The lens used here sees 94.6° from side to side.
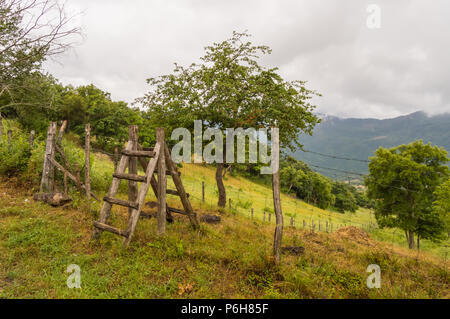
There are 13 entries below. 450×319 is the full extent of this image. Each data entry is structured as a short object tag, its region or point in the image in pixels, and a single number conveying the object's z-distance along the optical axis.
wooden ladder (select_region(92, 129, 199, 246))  5.49
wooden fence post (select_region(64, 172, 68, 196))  8.11
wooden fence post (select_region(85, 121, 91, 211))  8.50
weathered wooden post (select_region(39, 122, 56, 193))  8.83
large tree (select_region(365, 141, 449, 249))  21.11
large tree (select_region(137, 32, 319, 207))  10.24
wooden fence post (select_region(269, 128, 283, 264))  5.52
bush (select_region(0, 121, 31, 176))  9.59
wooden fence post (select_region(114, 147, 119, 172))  10.55
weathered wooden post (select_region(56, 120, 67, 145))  9.37
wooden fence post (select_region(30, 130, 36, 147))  10.36
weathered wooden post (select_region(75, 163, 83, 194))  8.34
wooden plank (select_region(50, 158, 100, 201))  8.42
